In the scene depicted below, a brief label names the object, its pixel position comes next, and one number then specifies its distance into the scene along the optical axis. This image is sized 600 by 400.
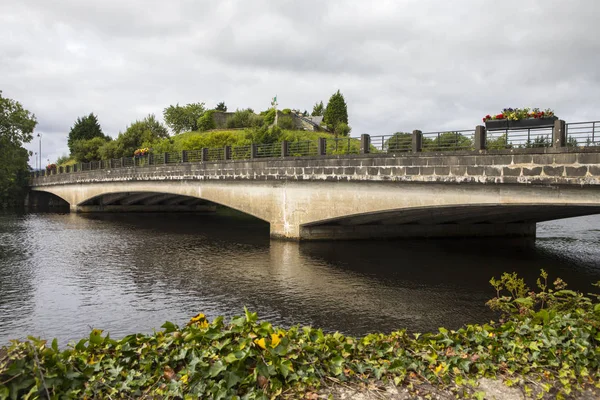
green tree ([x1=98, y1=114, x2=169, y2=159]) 73.18
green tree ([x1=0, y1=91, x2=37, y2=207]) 55.25
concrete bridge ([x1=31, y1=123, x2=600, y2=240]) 14.46
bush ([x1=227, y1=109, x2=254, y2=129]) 83.27
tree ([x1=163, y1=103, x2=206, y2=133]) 92.94
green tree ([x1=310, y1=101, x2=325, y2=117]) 113.38
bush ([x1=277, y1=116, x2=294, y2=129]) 78.69
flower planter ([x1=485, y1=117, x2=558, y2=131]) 15.36
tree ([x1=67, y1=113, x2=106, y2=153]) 96.19
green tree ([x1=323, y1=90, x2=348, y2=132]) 92.25
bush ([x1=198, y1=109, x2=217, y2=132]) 84.25
